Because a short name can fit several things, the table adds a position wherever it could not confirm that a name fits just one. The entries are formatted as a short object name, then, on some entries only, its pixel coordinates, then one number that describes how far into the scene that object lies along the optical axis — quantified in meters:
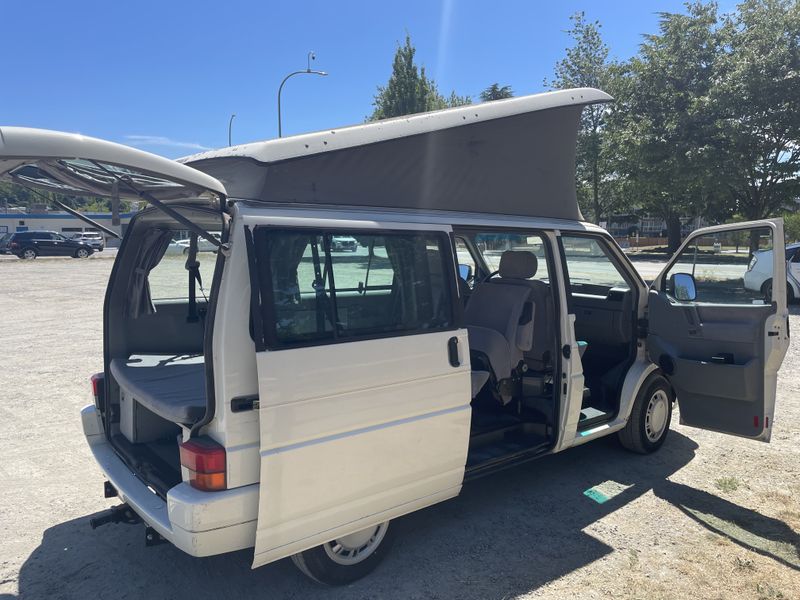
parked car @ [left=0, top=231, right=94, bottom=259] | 34.97
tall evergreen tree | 34.16
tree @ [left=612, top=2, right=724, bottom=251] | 21.25
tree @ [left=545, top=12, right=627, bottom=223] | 31.62
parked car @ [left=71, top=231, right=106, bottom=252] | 42.34
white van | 2.49
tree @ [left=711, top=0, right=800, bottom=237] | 19.11
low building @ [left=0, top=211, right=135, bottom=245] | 66.44
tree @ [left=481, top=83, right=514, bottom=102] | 50.31
